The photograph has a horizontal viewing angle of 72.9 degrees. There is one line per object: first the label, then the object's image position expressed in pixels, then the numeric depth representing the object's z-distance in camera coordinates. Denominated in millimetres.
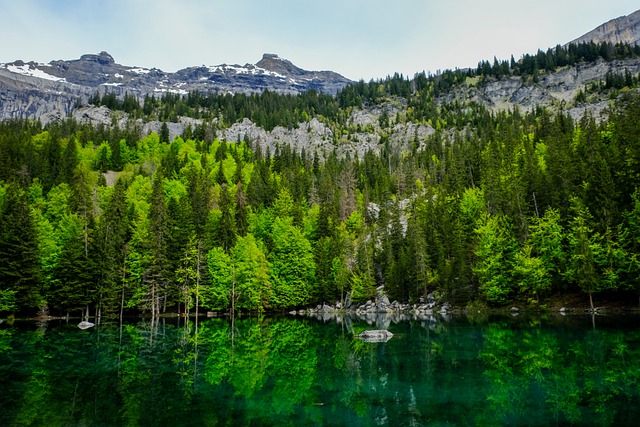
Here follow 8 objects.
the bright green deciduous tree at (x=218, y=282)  70438
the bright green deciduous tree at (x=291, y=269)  78000
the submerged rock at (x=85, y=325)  49184
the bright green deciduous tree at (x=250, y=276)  71856
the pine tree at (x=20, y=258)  56781
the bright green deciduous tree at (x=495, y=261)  59188
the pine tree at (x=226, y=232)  78312
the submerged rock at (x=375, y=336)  33484
